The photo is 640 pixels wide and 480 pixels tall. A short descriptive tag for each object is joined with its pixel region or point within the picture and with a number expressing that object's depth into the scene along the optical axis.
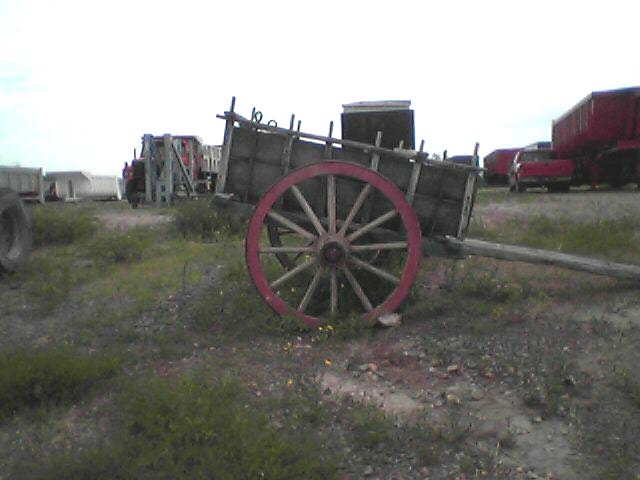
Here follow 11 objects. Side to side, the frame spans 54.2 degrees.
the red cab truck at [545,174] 19.02
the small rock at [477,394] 4.33
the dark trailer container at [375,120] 7.54
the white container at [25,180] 19.09
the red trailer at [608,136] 16.95
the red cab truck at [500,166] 29.69
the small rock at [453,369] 4.77
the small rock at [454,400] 4.26
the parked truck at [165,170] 18.16
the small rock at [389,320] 5.73
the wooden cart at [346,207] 5.79
